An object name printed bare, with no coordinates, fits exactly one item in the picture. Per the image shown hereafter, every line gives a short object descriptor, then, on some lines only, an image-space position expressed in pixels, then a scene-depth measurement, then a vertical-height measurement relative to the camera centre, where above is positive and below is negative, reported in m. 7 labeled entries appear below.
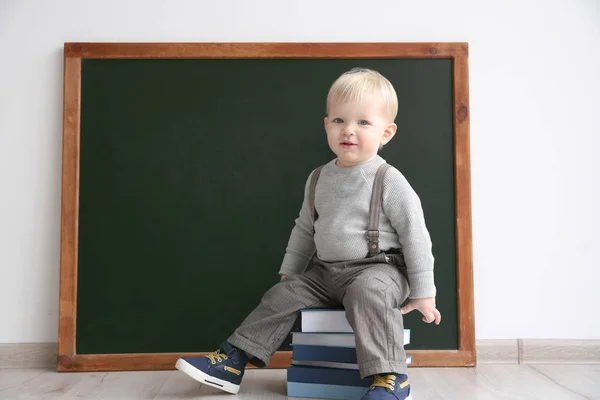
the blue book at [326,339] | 1.35 -0.29
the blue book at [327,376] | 1.33 -0.37
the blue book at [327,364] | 1.34 -0.35
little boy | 1.36 -0.07
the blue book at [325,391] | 1.33 -0.41
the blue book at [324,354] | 1.34 -0.32
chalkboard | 1.71 +0.13
